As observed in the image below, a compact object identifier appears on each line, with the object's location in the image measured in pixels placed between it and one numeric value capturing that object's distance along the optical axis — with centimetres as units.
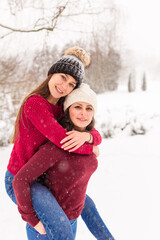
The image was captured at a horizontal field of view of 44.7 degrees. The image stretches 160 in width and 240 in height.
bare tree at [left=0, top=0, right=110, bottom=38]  297
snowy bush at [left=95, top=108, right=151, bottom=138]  623
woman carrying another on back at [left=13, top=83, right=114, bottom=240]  122
